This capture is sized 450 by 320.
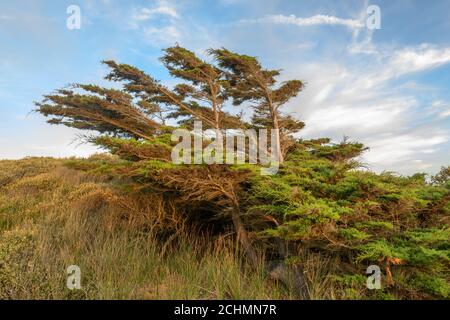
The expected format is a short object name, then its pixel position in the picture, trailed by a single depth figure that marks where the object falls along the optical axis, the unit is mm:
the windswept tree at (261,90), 10070
